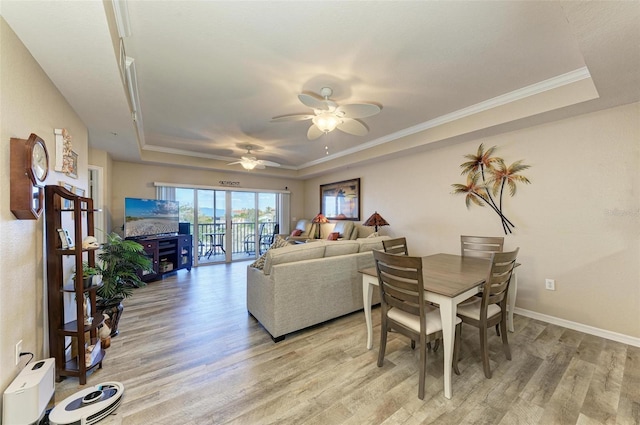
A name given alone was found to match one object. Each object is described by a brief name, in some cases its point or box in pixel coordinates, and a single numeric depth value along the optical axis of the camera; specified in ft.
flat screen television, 14.82
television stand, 15.03
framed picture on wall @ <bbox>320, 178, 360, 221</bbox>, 18.79
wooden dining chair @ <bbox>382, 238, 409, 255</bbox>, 9.59
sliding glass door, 19.58
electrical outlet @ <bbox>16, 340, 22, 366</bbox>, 4.92
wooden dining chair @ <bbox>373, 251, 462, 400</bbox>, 5.71
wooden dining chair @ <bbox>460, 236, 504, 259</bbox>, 9.32
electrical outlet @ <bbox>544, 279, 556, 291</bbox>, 9.47
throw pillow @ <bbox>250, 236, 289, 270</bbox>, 9.34
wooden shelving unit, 5.98
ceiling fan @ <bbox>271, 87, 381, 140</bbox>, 7.66
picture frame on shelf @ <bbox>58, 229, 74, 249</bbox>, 6.11
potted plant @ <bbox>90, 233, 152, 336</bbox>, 7.80
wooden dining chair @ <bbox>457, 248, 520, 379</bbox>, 6.06
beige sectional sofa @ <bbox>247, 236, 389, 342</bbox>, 8.22
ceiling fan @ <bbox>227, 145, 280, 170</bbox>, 14.73
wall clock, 4.78
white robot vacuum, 4.83
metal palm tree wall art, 10.52
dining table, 5.59
